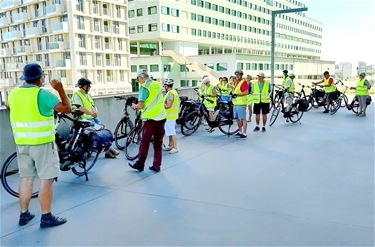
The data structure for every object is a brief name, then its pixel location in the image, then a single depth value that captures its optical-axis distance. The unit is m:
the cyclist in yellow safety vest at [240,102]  8.19
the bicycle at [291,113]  10.25
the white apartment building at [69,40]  39.88
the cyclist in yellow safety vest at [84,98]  5.95
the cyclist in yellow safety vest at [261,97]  8.84
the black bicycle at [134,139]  6.65
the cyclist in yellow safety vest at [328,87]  12.26
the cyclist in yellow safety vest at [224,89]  10.99
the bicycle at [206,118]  8.62
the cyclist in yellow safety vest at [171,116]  6.75
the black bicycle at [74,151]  4.93
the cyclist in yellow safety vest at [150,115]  5.41
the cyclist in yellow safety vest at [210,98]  9.23
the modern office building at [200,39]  46.31
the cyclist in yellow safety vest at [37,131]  3.41
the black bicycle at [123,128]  7.21
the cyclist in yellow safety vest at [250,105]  10.45
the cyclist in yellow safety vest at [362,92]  11.32
